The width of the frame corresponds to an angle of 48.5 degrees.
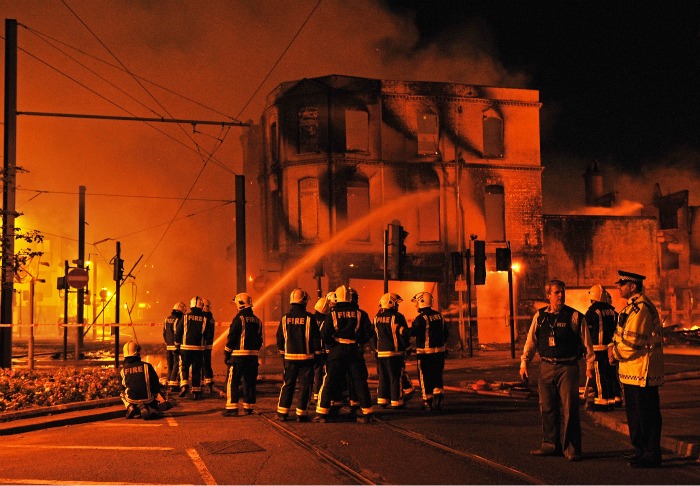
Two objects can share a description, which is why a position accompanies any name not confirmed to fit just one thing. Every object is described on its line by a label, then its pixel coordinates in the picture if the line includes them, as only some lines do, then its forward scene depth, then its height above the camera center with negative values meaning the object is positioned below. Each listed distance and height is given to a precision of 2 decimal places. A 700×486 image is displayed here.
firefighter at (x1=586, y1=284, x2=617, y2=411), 11.80 -0.65
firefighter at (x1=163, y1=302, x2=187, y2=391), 15.80 -0.92
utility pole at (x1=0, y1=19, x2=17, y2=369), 15.52 +2.25
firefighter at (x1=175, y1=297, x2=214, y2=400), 14.99 -0.81
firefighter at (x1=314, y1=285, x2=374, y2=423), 11.16 -0.79
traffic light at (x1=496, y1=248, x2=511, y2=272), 25.97 +1.36
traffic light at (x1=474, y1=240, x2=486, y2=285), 26.55 +1.26
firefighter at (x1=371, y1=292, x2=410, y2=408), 12.53 -0.86
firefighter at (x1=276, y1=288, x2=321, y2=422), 11.38 -0.70
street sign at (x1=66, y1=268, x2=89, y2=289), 21.88 +0.74
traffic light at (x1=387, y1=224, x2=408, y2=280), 20.81 +1.40
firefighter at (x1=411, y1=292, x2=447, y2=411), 12.37 -0.85
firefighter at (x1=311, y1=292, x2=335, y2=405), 12.32 -0.81
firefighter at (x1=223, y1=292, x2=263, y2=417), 12.15 -0.89
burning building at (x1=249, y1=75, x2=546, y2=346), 35.53 +5.39
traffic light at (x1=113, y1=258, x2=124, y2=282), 27.98 +1.24
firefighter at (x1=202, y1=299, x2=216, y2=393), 15.35 -1.07
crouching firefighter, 11.95 -1.31
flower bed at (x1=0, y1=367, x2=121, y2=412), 12.22 -1.41
